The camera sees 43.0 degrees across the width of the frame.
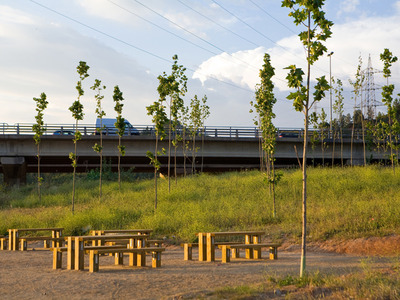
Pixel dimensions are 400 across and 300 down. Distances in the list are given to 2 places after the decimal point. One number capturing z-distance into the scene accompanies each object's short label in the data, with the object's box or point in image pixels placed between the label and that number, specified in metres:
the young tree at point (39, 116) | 32.93
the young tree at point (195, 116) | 42.97
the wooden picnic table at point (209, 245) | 14.09
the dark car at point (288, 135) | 51.71
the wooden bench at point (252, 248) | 13.69
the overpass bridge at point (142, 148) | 46.69
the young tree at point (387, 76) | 28.66
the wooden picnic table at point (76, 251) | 12.20
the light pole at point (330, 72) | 41.78
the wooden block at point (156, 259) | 12.71
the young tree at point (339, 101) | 41.97
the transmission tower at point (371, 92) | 64.62
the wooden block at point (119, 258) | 13.34
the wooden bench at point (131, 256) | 11.80
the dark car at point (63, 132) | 48.26
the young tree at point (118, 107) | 34.08
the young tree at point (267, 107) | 23.59
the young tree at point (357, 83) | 36.34
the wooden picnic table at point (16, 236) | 18.90
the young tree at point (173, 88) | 25.97
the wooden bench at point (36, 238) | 18.12
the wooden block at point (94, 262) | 11.77
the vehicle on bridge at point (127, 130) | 48.75
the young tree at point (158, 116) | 25.48
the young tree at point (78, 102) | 29.16
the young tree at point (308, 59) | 10.61
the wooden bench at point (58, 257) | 12.70
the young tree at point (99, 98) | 34.28
